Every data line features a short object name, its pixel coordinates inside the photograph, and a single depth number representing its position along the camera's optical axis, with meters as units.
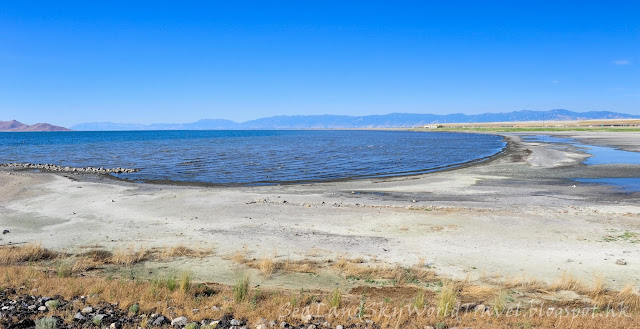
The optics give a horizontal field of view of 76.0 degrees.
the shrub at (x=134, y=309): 9.23
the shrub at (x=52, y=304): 9.23
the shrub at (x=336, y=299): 9.66
